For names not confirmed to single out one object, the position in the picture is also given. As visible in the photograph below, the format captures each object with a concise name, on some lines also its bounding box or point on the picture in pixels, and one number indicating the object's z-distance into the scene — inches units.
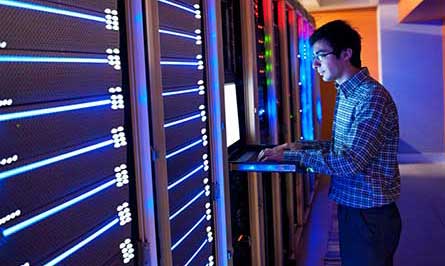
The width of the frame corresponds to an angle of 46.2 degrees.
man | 72.6
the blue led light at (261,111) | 111.2
